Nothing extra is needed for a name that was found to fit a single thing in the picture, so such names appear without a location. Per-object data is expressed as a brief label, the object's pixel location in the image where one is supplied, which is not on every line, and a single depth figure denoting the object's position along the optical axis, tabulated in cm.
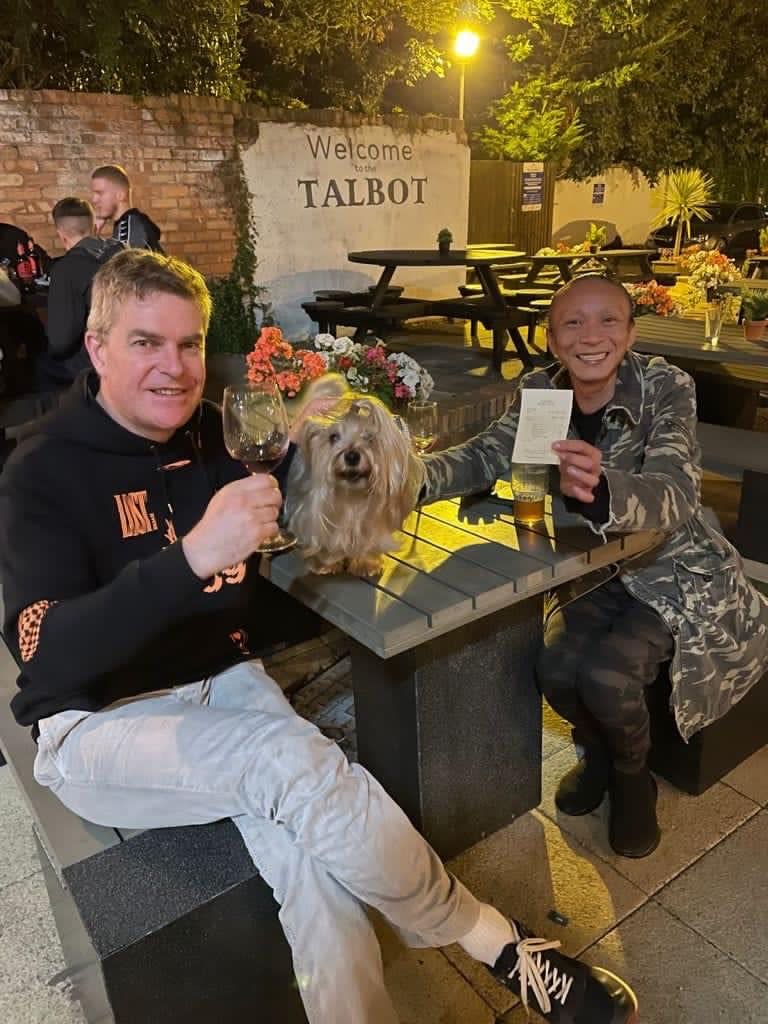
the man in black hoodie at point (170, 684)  142
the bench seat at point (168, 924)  146
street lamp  869
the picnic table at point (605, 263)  725
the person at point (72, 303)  363
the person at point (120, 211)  421
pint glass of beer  206
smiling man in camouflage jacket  206
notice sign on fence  1052
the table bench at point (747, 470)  355
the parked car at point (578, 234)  1245
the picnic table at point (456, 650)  171
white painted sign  689
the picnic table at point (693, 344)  364
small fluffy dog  172
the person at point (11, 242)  507
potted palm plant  1041
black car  1182
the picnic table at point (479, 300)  563
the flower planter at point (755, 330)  383
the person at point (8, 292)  390
